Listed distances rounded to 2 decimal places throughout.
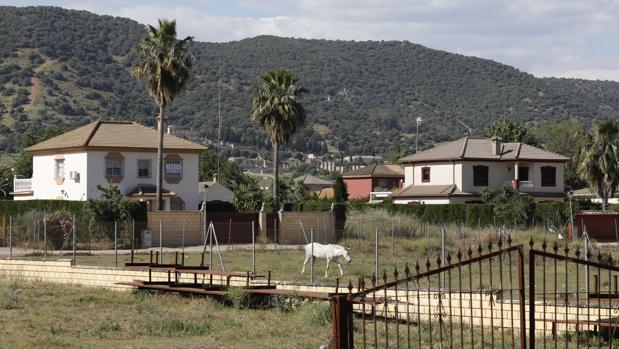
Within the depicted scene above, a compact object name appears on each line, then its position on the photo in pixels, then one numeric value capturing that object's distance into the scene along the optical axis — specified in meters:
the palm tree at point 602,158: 87.62
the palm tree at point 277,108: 70.25
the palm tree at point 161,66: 63.31
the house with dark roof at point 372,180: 114.56
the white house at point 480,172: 79.62
